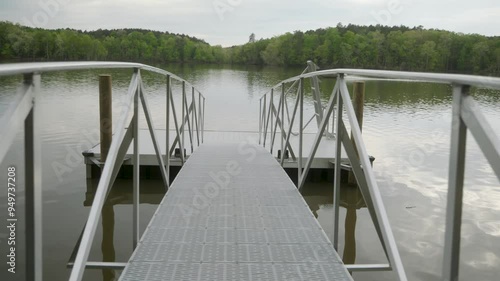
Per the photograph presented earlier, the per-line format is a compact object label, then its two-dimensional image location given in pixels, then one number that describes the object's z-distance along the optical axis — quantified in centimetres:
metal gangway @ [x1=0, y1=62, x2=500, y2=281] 116
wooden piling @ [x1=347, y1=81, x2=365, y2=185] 678
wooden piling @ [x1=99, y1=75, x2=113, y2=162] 643
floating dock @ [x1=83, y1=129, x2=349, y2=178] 662
